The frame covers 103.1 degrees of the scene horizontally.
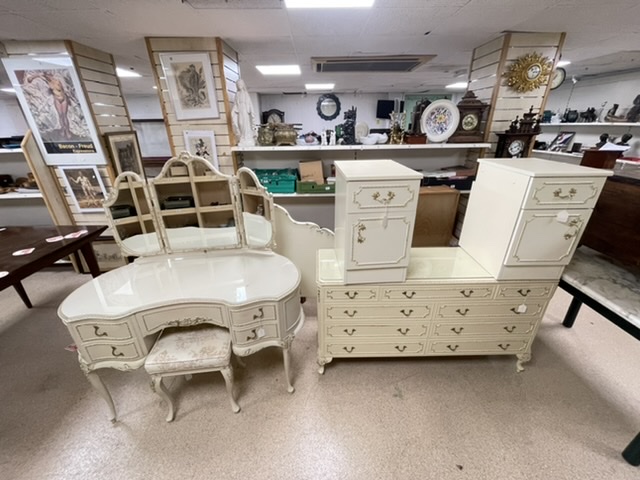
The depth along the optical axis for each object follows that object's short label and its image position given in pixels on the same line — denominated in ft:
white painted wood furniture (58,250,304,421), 4.48
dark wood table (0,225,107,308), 5.70
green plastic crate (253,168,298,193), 9.49
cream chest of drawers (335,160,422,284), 4.38
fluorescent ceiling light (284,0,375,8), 5.67
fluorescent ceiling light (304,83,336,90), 18.45
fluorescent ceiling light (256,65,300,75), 12.49
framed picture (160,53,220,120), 7.86
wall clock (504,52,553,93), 7.87
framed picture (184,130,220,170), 8.69
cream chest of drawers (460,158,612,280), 4.38
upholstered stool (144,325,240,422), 4.64
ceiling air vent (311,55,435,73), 10.42
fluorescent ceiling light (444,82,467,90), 19.31
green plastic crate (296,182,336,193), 9.24
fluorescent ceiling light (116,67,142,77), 11.80
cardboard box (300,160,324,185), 9.55
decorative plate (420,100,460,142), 8.34
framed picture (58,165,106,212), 8.98
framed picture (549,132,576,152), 14.49
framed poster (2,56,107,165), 7.70
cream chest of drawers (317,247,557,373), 5.31
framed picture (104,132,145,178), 8.87
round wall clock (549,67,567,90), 9.79
